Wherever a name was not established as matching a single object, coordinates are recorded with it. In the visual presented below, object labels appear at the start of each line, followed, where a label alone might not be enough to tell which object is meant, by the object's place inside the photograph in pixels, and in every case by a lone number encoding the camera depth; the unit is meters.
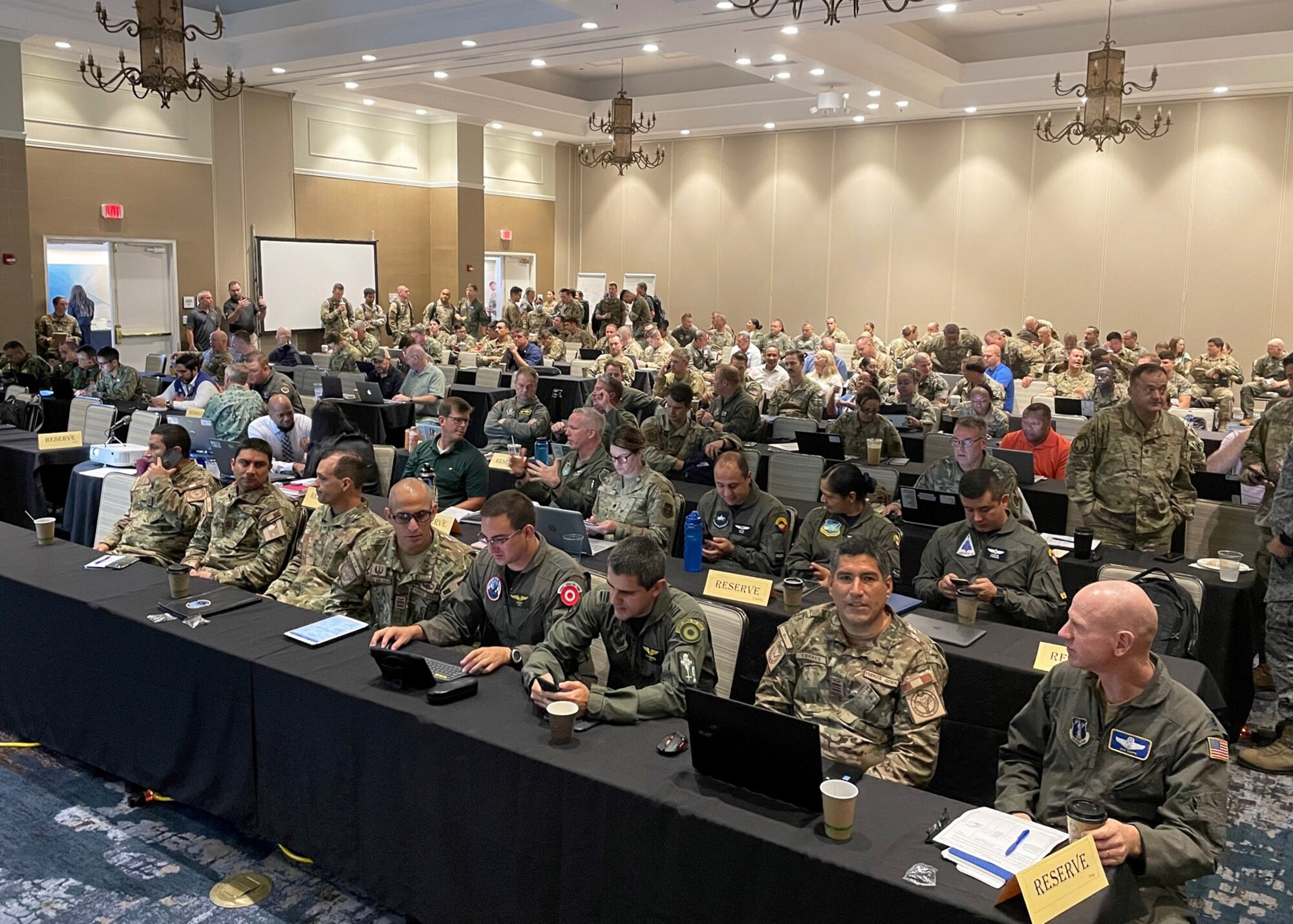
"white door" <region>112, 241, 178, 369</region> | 14.84
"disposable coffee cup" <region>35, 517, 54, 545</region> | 4.40
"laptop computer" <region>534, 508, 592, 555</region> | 4.47
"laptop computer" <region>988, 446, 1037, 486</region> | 6.20
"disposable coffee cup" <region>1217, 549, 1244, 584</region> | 4.27
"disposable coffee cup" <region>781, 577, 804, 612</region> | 3.81
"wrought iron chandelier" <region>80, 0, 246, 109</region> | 7.34
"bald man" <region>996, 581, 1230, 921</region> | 2.26
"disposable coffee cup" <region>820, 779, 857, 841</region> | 2.19
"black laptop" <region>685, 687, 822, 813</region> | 2.26
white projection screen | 16.52
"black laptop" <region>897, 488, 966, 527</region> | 5.12
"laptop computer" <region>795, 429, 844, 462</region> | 6.79
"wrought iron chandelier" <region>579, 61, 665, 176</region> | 12.69
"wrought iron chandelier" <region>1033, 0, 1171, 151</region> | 8.96
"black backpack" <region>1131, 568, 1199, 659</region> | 3.68
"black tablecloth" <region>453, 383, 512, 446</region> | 10.74
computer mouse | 2.63
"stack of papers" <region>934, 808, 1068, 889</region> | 2.09
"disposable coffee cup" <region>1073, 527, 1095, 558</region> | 4.40
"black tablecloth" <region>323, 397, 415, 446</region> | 9.60
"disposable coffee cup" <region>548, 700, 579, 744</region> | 2.64
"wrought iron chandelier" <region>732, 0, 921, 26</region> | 6.68
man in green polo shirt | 5.98
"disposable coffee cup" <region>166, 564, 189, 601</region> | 3.71
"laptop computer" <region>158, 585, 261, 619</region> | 3.59
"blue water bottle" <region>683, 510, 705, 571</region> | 4.36
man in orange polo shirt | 6.54
